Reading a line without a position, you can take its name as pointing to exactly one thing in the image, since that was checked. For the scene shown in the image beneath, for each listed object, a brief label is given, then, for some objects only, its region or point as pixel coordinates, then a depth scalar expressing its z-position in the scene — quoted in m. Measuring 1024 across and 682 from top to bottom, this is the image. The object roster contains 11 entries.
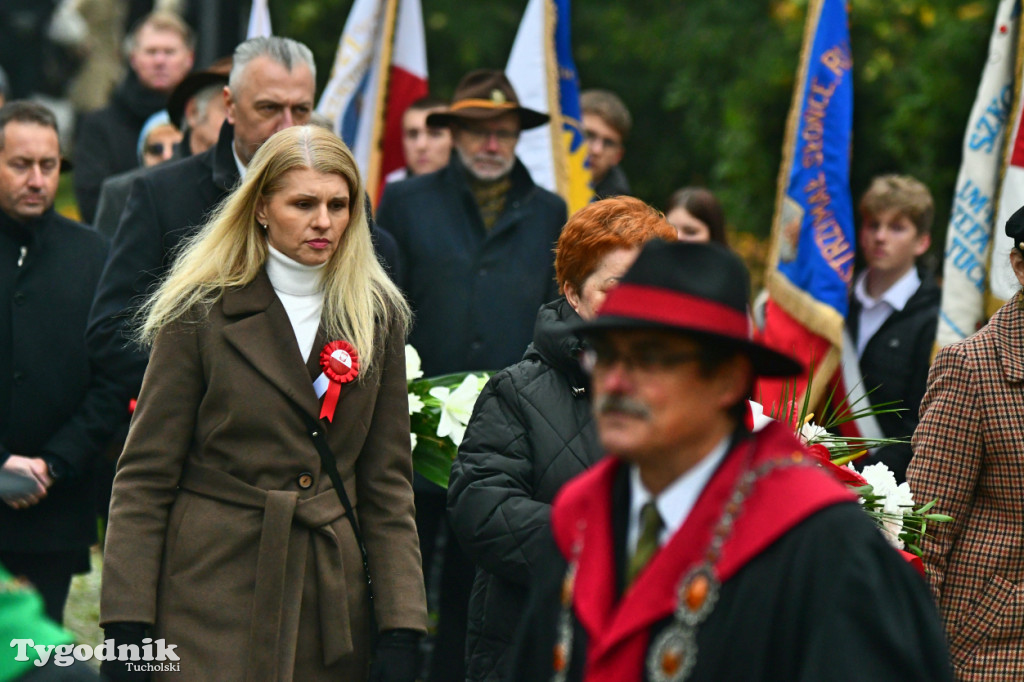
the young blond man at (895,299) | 14.48
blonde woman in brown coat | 8.29
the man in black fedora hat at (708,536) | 5.08
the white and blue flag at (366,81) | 17.41
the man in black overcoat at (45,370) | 11.92
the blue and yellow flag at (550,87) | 17.59
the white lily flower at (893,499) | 9.26
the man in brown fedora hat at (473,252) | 13.29
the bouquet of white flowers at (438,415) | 11.04
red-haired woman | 8.57
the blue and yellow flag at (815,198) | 15.94
